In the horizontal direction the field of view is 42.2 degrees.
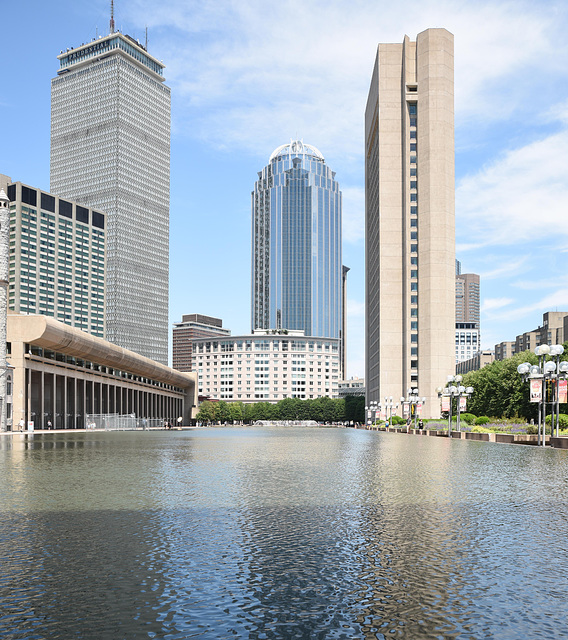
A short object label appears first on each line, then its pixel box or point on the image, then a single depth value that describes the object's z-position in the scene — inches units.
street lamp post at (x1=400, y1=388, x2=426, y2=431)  3177.4
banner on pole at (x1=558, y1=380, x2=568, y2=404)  1332.4
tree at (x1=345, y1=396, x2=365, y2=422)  7389.8
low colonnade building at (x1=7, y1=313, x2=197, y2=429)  3125.0
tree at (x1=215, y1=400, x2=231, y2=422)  7808.6
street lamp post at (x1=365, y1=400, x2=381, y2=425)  4672.2
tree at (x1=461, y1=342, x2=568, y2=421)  2915.8
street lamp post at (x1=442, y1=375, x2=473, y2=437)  2169.0
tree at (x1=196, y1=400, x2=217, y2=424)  7628.0
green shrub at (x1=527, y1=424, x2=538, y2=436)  1745.1
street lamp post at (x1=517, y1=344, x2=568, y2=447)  1407.5
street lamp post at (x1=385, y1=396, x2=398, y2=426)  3919.8
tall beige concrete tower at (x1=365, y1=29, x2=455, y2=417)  4790.8
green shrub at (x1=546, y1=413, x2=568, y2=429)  1814.7
